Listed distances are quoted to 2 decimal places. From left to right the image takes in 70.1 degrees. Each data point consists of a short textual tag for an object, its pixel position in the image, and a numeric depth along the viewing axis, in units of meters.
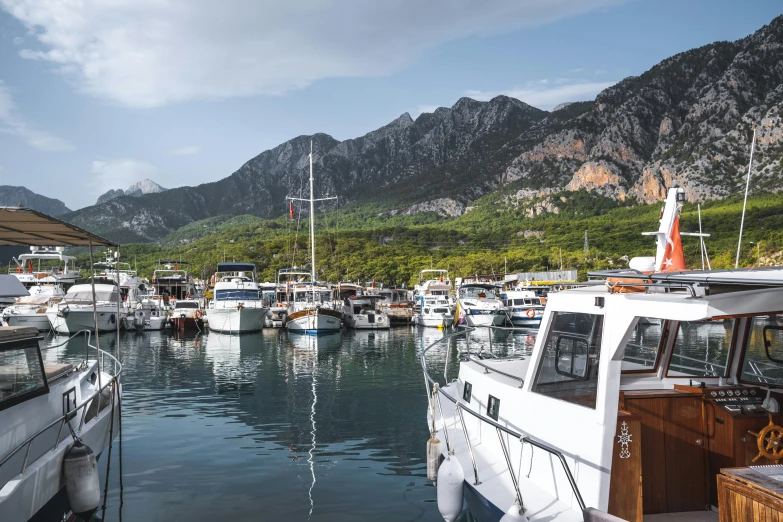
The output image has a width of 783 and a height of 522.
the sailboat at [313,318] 42.25
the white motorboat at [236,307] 42.34
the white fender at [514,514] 5.64
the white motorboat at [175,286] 70.07
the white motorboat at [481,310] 46.62
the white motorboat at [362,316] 47.47
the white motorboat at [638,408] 5.22
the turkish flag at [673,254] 10.20
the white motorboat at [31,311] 40.81
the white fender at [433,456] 8.31
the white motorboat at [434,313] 48.53
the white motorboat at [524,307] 47.05
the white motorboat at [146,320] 46.89
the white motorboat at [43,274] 49.47
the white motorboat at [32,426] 6.69
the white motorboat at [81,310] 40.25
